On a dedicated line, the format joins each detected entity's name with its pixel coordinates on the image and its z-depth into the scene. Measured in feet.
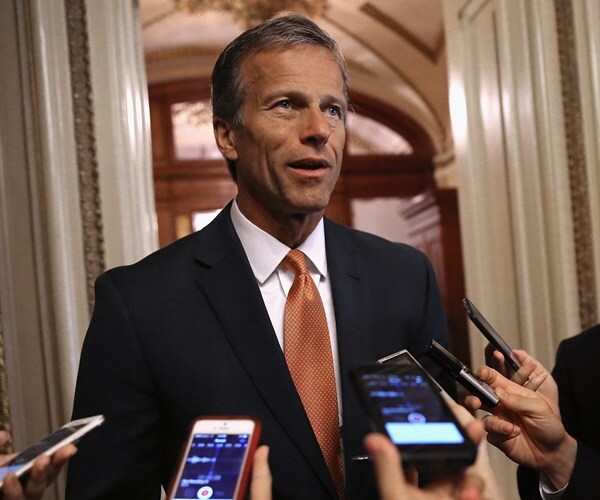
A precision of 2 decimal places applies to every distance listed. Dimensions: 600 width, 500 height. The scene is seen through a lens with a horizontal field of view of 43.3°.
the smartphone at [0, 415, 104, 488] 3.60
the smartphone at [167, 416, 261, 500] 3.41
